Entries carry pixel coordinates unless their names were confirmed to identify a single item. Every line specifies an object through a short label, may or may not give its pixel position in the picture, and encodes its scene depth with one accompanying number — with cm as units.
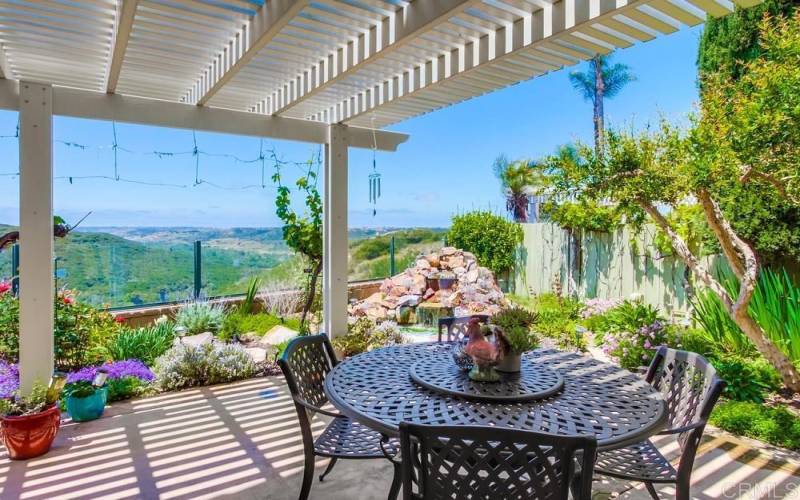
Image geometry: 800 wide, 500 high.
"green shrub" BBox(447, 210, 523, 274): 875
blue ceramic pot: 358
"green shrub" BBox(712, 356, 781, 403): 375
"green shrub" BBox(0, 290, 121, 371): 437
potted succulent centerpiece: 228
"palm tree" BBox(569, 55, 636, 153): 1930
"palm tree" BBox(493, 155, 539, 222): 1428
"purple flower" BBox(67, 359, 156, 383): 409
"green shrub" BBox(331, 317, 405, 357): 510
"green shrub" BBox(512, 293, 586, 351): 555
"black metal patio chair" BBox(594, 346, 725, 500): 187
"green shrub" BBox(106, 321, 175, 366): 474
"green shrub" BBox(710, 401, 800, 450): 315
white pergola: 260
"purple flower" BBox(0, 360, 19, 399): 370
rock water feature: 734
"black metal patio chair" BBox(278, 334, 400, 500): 220
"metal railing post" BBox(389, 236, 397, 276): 932
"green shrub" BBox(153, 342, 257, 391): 439
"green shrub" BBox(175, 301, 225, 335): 581
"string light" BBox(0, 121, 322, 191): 476
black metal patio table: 179
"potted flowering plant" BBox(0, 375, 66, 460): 295
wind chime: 554
